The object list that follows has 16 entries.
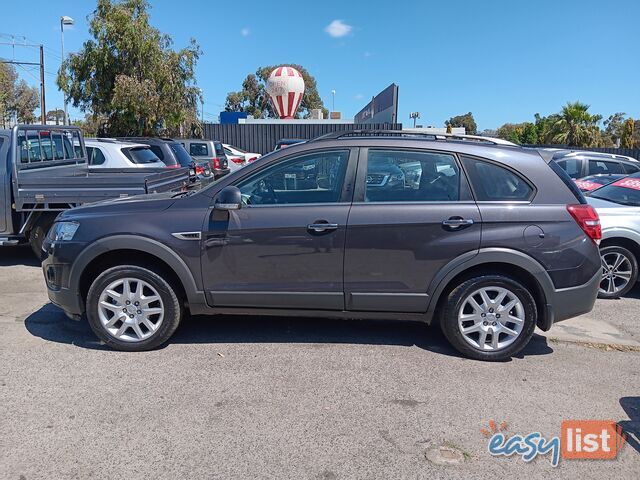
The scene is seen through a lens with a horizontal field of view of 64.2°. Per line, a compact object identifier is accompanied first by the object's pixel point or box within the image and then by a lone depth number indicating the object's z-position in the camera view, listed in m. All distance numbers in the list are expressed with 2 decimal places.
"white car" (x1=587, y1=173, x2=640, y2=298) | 5.95
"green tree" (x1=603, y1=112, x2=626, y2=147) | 67.12
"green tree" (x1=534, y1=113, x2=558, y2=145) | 38.09
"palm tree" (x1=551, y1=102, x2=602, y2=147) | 36.31
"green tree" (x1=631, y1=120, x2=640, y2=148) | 60.01
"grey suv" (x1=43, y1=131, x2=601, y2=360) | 4.02
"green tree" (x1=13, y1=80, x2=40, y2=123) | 48.57
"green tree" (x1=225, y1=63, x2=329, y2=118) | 65.50
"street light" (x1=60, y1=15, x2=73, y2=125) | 23.74
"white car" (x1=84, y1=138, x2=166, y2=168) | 8.95
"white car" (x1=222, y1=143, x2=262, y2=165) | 19.74
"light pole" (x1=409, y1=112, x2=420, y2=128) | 45.34
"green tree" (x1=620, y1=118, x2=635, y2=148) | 39.94
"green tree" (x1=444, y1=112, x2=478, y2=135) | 87.88
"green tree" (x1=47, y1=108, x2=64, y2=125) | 59.42
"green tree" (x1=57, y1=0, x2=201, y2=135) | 18.66
